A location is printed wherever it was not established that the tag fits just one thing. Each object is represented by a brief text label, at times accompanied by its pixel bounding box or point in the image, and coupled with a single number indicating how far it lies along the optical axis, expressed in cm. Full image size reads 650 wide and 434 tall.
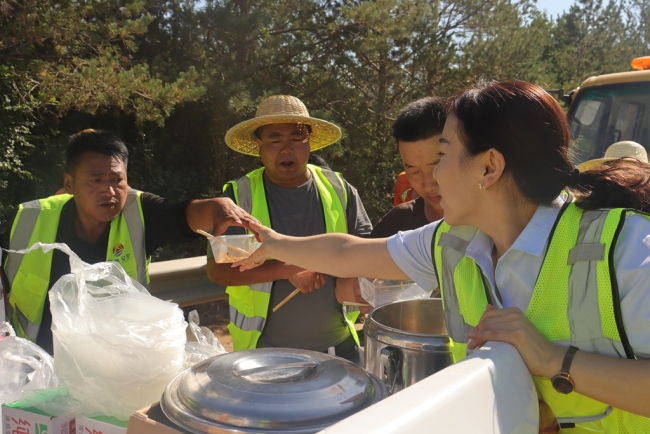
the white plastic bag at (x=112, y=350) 160
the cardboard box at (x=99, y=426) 153
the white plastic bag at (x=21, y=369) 183
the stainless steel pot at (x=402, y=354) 167
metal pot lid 118
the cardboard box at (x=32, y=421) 154
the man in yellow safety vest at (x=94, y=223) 259
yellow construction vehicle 487
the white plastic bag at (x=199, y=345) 193
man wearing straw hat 299
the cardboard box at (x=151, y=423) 124
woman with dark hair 130
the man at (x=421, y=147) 266
